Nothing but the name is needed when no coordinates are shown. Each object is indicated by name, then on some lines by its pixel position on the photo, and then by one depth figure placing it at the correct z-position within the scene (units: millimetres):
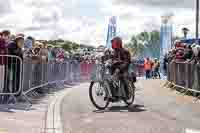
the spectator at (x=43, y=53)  18266
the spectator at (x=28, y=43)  18759
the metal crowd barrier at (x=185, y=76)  16061
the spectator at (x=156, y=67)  41406
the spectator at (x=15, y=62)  13008
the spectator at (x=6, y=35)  13766
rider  12617
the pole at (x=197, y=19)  28317
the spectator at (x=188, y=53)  18734
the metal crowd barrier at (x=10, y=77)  12797
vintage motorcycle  12211
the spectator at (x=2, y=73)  12733
